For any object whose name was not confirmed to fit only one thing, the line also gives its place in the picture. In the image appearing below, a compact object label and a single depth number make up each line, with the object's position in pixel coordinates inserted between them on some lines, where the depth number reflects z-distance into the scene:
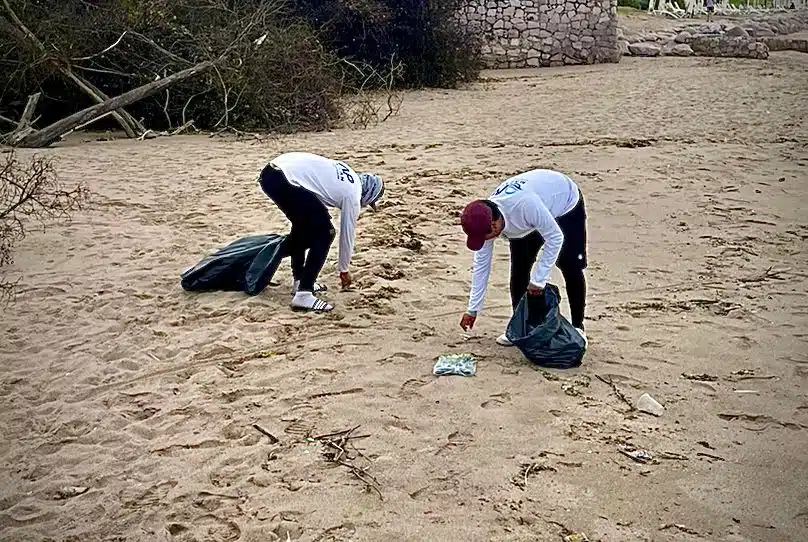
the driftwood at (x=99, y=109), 11.55
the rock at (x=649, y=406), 4.36
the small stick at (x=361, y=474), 3.66
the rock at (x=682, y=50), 26.53
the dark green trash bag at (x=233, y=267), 6.04
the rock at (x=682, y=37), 28.17
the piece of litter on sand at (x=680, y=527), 3.37
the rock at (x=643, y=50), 26.22
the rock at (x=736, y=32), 30.16
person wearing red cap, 4.49
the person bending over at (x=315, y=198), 5.51
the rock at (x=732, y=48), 25.67
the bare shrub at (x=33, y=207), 6.63
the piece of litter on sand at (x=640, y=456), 3.89
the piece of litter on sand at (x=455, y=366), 4.70
